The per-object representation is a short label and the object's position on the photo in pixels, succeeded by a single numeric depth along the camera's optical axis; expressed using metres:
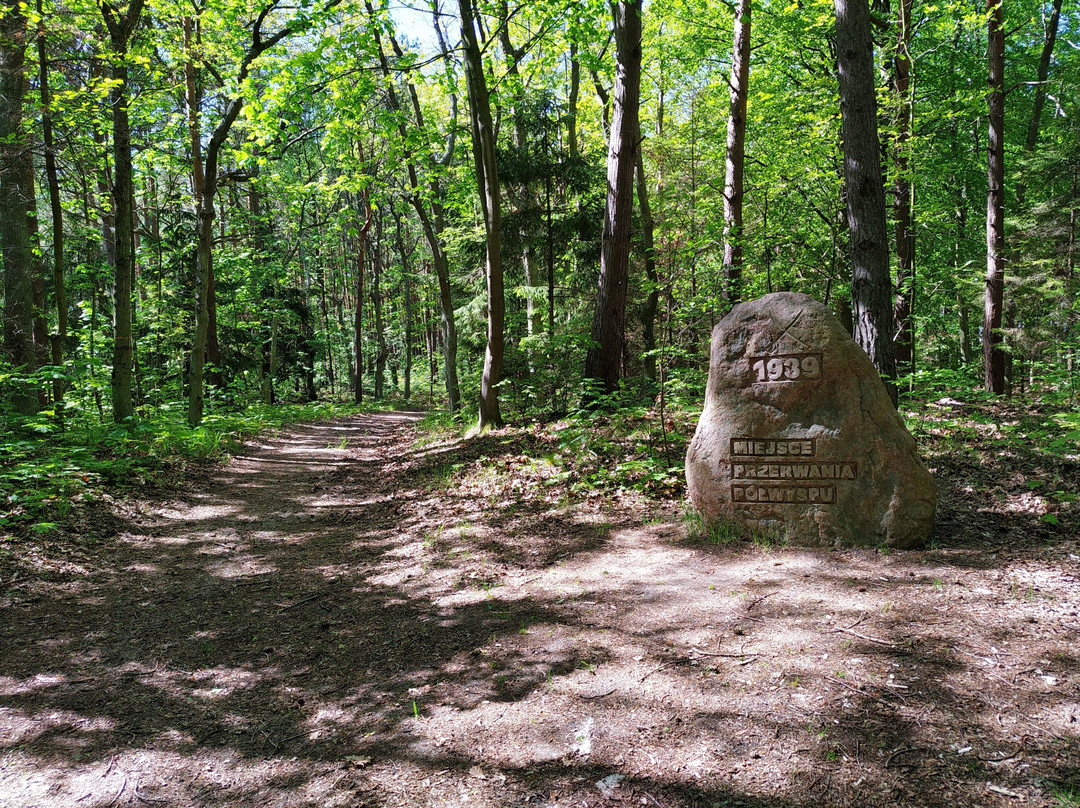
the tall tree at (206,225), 10.47
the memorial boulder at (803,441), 4.73
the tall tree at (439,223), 13.60
